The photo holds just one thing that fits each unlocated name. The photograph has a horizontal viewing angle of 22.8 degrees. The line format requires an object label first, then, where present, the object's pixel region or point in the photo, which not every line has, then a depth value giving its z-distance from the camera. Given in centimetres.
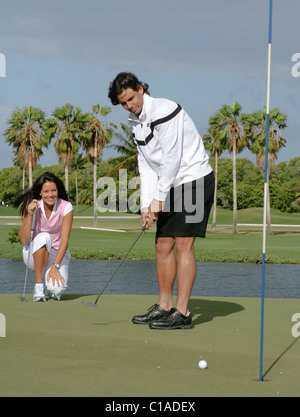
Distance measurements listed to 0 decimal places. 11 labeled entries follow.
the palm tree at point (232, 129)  6294
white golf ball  468
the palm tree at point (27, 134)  6944
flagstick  431
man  627
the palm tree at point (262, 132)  6222
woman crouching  835
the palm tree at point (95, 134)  6725
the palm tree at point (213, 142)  6462
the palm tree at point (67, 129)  6738
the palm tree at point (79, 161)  12182
